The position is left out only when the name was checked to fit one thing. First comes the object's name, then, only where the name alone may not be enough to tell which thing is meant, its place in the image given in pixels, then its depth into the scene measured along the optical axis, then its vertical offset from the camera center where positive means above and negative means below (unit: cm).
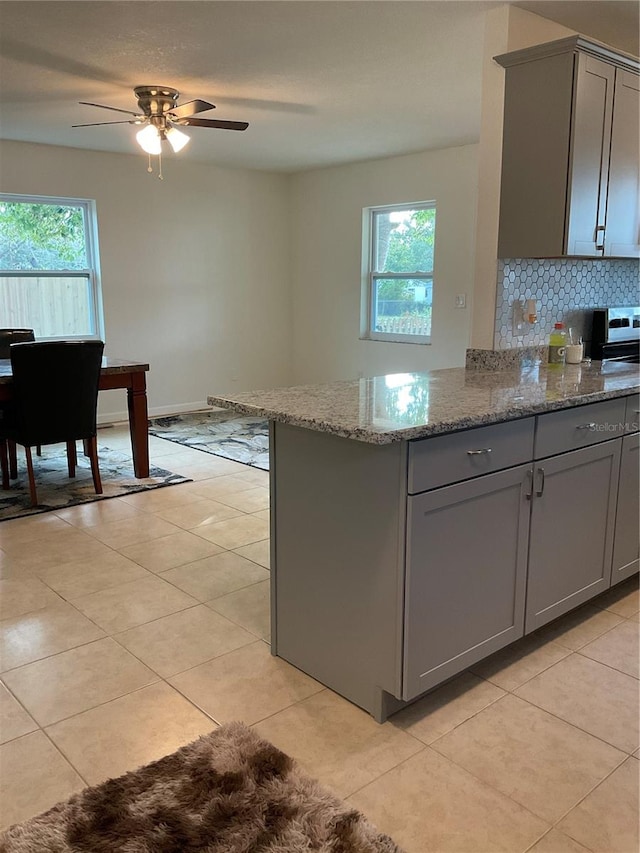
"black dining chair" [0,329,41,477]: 463 -24
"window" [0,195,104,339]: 579 +30
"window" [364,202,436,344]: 634 +31
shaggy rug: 159 -122
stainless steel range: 357 -15
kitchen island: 196 -66
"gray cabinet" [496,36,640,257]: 283 +66
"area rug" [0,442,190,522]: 414 -116
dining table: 437 -56
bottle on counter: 343 -20
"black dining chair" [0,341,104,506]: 385 -52
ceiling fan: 400 +108
